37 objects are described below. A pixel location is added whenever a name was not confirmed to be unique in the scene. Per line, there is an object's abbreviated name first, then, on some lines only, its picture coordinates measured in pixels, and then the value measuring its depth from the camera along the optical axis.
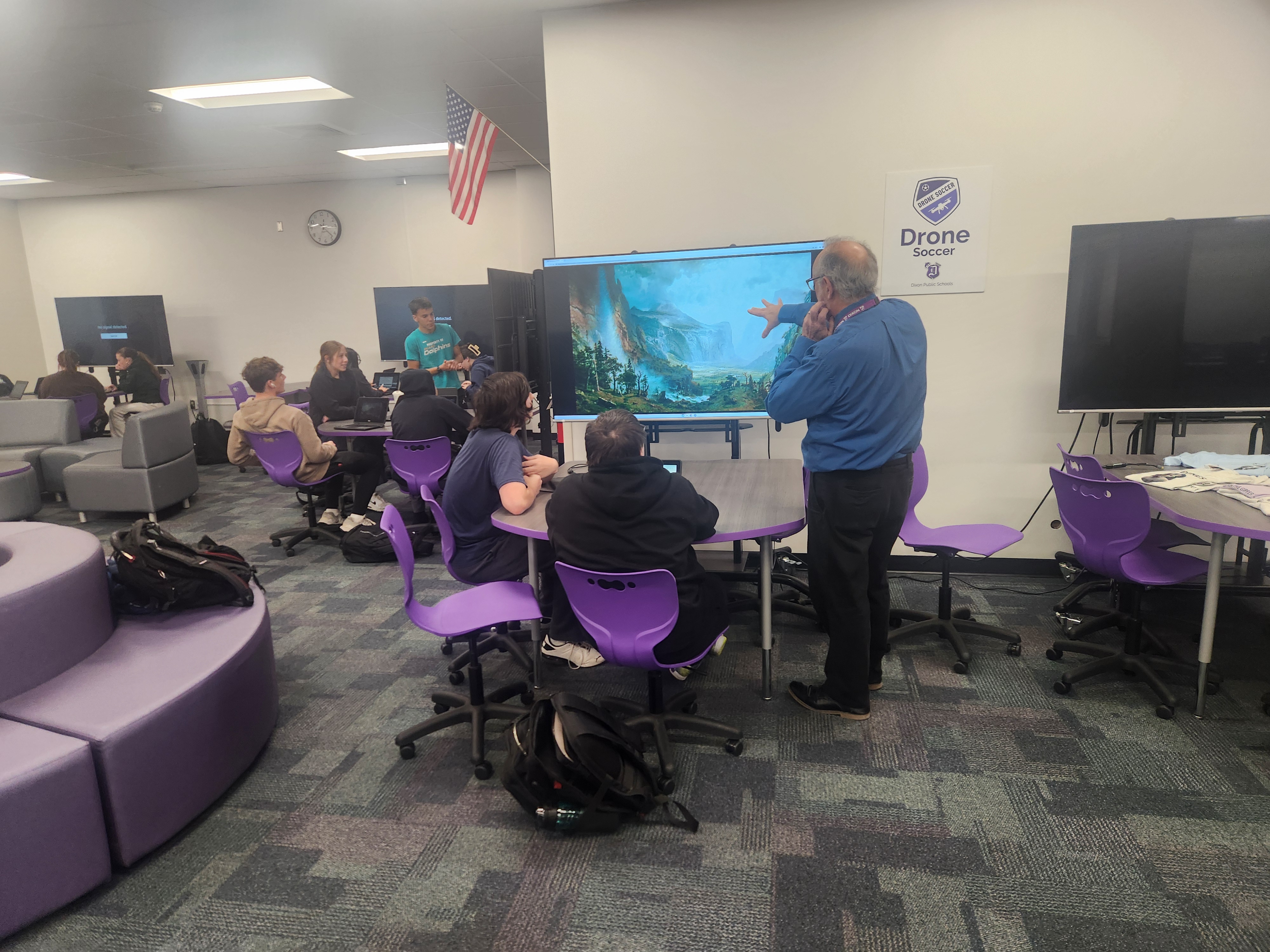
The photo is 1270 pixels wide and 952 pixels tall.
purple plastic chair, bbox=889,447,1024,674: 3.23
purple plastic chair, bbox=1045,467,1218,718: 2.75
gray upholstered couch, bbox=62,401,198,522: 5.61
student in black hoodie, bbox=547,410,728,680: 2.32
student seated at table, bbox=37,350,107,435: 7.08
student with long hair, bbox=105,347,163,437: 7.32
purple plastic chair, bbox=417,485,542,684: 2.81
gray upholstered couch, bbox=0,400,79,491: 6.46
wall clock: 8.59
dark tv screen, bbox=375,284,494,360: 8.23
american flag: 4.43
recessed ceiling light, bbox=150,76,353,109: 5.10
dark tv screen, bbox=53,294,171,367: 8.76
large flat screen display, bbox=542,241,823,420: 3.77
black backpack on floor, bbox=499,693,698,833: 2.20
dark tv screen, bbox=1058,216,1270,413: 3.49
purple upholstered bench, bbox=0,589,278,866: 2.09
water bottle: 2.20
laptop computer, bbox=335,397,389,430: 5.34
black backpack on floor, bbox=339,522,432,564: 4.80
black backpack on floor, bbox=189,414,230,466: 8.02
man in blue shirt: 2.55
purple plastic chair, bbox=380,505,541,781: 2.50
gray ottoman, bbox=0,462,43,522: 5.62
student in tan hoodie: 4.88
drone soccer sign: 3.90
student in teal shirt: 6.71
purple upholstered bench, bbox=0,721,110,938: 1.87
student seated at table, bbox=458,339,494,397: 5.39
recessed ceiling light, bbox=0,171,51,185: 7.78
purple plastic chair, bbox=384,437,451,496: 4.73
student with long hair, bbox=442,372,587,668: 2.90
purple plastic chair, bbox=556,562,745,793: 2.26
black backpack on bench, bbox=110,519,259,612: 2.68
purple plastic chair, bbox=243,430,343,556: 4.89
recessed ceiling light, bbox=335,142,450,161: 7.16
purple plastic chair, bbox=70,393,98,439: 7.10
